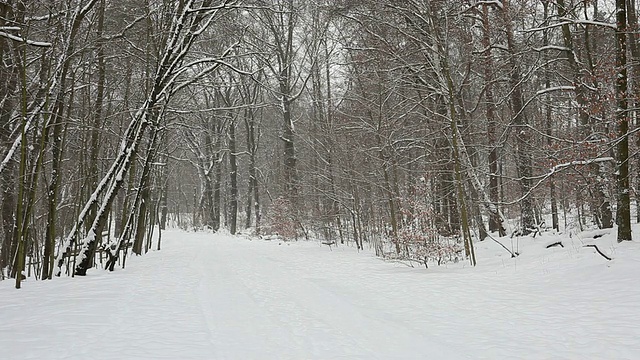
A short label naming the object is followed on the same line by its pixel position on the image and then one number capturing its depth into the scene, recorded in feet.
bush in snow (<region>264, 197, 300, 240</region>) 75.66
